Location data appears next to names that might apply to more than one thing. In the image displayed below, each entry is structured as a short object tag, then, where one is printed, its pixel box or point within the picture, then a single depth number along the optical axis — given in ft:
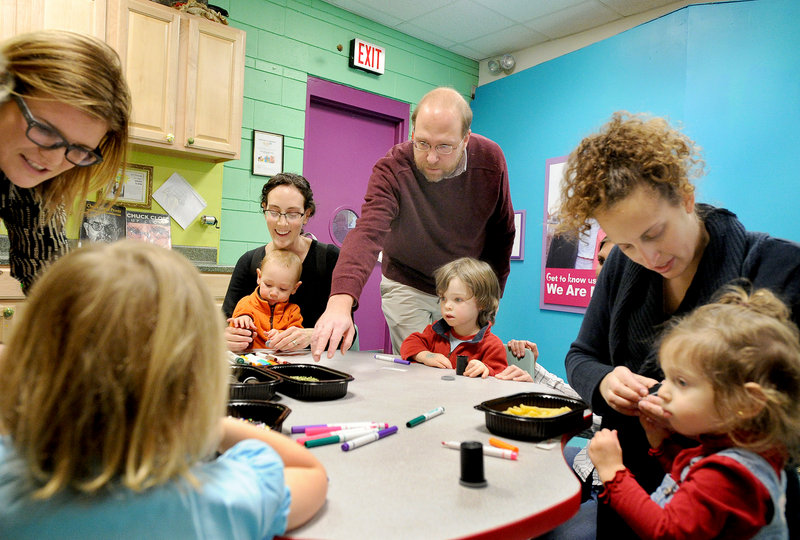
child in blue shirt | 1.77
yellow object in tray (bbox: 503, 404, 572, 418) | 3.67
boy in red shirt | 6.46
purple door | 13.50
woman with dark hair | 7.87
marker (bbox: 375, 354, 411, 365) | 5.95
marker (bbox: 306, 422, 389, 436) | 3.28
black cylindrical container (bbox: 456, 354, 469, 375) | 5.41
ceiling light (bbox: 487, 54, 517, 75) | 15.43
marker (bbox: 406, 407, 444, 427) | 3.53
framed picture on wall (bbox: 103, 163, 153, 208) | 10.89
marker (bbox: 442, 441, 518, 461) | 3.01
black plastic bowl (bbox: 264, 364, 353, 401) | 4.06
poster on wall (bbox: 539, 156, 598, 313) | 12.32
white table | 2.21
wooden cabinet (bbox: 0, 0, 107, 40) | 8.72
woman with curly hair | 3.72
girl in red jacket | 2.87
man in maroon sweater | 6.70
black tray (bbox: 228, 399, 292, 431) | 3.26
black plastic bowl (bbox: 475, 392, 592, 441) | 3.31
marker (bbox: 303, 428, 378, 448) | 3.06
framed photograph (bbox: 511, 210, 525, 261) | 14.07
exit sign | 13.62
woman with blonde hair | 3.46
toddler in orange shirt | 7.39
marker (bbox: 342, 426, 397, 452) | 3.03
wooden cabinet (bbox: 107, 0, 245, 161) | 9.95
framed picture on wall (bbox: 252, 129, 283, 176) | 12.28
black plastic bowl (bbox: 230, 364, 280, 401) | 3.70
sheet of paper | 11.29
